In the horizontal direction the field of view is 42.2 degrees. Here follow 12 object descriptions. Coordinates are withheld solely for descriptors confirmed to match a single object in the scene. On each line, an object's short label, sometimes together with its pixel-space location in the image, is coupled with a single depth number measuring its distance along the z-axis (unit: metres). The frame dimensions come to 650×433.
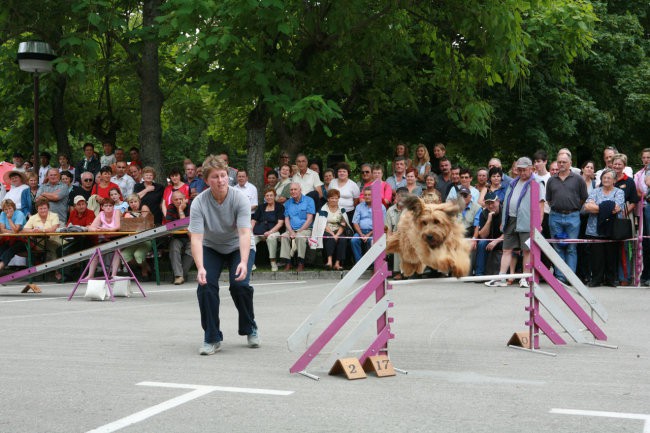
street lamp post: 17.19
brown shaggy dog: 6.68
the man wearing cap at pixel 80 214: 17.23
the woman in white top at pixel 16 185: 18.03
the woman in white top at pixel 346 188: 17.14
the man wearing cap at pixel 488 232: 14.82
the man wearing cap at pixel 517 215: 12.20
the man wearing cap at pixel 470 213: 14.86
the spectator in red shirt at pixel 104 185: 17.59
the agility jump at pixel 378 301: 7.24
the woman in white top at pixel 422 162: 16.98
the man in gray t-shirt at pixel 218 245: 8.29
